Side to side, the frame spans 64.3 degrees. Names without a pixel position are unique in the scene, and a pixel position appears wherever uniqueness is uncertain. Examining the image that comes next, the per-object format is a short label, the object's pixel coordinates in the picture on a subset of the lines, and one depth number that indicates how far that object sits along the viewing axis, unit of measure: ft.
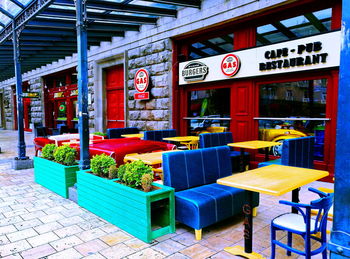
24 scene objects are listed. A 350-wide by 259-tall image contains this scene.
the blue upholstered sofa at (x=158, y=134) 24.72
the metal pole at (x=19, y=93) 25.32
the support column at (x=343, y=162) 4.54
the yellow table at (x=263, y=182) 8.80
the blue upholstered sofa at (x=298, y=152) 15.89
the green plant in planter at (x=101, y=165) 13.76
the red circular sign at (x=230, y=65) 22.80
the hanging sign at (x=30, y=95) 37.32
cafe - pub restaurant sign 17.93
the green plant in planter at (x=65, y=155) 16.81
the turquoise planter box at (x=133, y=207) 10.82
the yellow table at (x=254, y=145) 18.44
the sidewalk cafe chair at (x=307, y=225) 7.50
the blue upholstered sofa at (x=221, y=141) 20.98
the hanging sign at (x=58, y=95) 52.14
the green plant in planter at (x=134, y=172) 11.77
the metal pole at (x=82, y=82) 15.81
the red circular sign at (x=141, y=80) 29.60
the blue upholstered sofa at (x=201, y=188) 11.02
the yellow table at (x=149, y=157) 14.35
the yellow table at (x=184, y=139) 22.91
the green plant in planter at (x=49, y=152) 18.87
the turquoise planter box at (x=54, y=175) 16.35
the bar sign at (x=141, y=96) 29.73
